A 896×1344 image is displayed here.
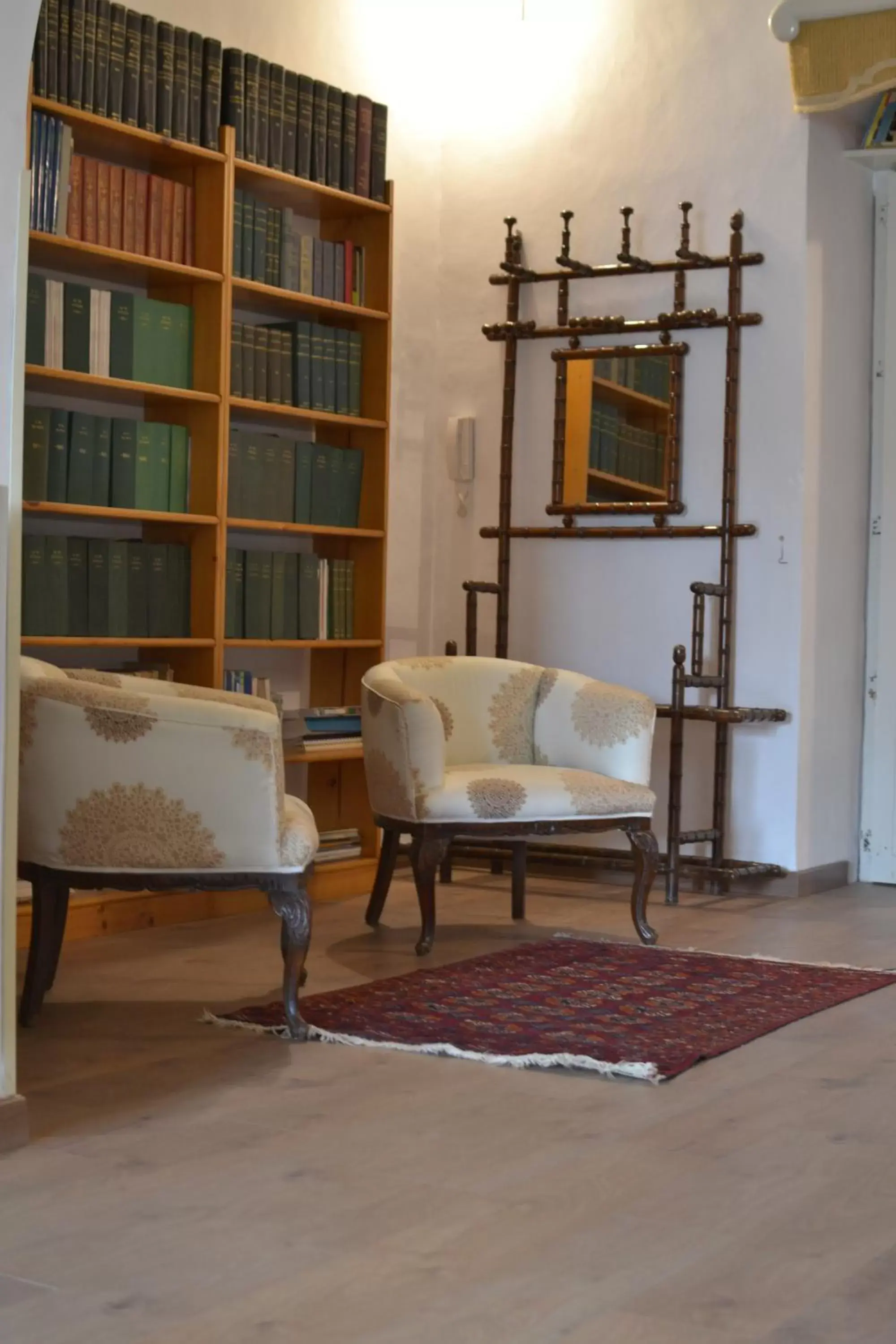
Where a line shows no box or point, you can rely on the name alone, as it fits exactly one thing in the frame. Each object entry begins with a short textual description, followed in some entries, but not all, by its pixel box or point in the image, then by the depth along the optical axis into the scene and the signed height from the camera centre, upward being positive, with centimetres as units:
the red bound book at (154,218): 495 +108
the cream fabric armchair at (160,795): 358 -41
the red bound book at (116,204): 481 +109
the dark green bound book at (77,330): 470 +72
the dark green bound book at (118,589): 483 +1
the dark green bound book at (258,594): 527 +1
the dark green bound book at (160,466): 496 +37
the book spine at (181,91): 492 +144
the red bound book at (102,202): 477 +108
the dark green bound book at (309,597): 547 +1
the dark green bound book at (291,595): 541 +1
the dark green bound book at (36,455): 460 +37
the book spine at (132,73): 477 +144
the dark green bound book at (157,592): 496 +1
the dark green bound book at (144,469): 490 +36
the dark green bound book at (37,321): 460 +72
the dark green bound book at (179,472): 503 +36
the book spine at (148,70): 481 +146
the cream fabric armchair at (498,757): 464 -44
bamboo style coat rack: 573 +29
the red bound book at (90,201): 473 +107
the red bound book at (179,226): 504 +108
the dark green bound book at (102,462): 477 +37
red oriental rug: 354 -91
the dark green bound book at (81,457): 471 +37
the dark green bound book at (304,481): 550 +37
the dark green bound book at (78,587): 473 +2
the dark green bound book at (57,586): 466 +2
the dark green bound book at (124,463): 484 +37
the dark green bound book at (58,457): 466 +37
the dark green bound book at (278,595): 536 +1
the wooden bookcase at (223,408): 485 +57
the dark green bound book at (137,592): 490 +1
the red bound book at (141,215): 490 +108
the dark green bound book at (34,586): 460 +2
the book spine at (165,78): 488 +146
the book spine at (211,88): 501 +147
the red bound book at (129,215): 486 +107
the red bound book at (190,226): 509 +109
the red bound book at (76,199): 470 +107
